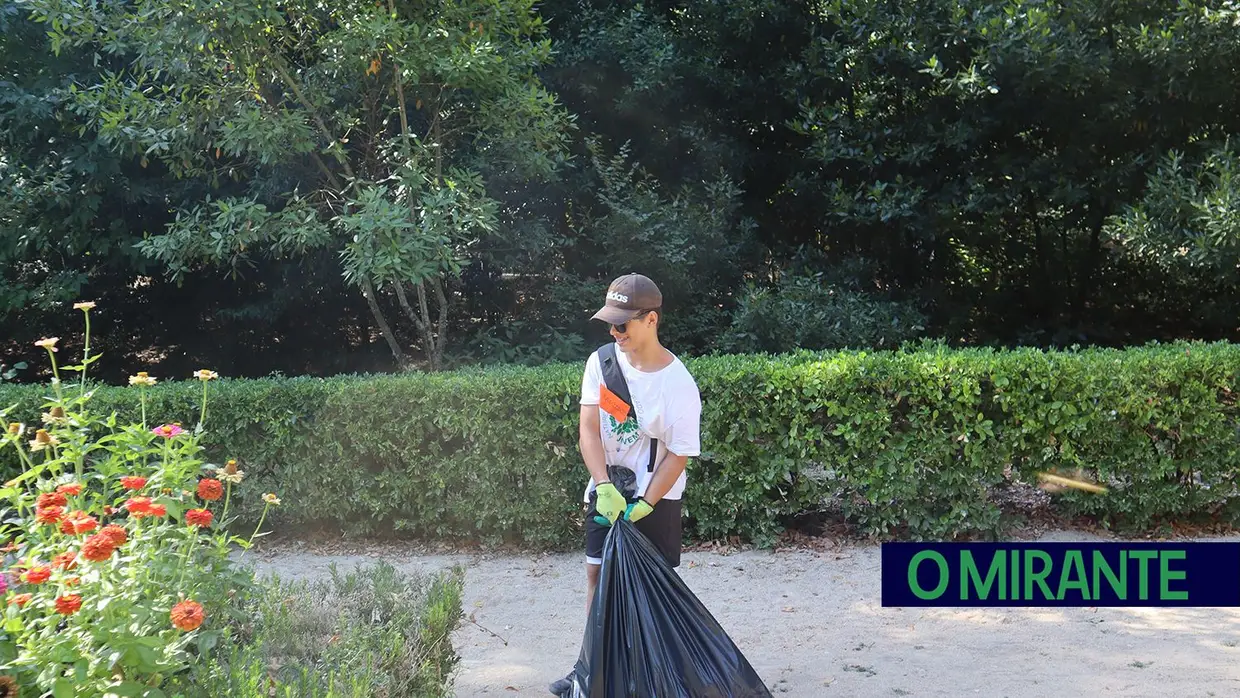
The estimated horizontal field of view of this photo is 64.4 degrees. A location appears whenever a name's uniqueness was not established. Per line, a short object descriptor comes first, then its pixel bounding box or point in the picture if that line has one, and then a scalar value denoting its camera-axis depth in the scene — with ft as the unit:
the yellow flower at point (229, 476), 9.98
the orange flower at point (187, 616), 7.79
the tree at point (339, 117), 23.35
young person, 11.72
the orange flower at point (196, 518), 9.04
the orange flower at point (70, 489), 8.79
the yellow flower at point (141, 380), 10.62
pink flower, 9.75
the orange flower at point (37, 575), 7.93
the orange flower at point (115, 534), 8.08
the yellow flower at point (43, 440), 9.47
